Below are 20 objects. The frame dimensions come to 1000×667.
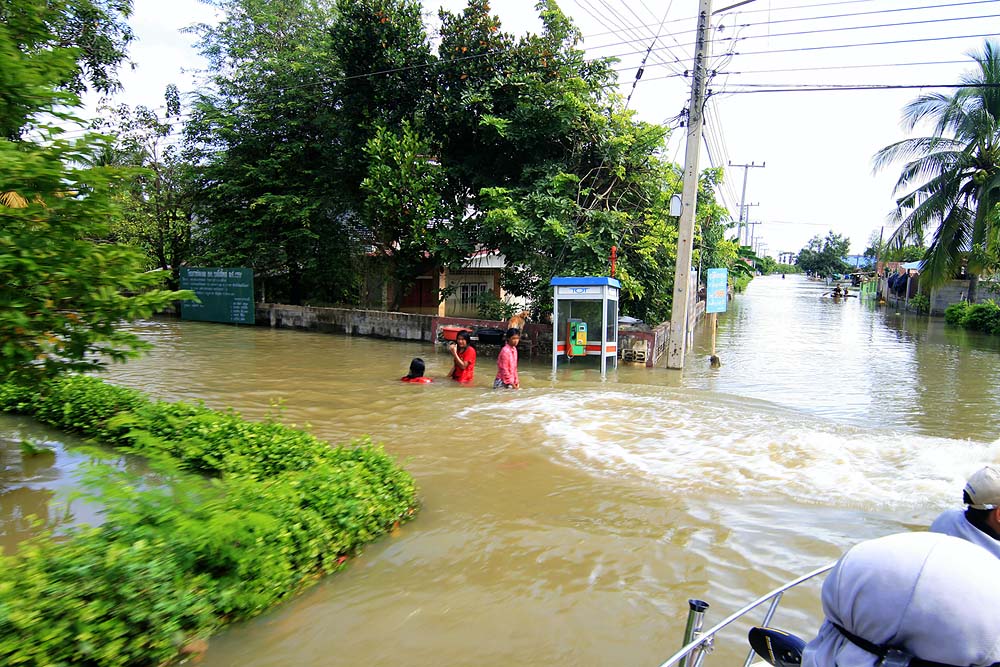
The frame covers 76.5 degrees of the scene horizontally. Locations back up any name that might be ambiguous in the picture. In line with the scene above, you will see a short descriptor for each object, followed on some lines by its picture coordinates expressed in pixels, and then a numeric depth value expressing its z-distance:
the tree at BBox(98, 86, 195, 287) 25.47
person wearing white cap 2.56
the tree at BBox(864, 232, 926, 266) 27.14
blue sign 15.81
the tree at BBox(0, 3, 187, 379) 4.60
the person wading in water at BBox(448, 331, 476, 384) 12.06
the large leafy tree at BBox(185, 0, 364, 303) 22.20
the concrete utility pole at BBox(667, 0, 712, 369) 13.70
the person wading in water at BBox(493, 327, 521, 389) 11.45
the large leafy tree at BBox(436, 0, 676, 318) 16.14
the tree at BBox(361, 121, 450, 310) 18.38
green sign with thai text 23.77
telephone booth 13.70
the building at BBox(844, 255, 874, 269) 113.46
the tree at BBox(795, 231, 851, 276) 106.69
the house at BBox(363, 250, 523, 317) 27.46
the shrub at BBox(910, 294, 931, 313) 34.88
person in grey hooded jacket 1.56
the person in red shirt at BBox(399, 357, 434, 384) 12.15
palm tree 23.30
